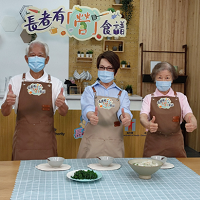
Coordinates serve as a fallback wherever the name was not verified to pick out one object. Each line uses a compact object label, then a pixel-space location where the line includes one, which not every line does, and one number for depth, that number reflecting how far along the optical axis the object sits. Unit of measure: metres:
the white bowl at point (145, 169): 1.49
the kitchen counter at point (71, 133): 3.48
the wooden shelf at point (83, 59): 6.20
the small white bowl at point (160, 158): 1.78
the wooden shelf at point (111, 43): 6.31
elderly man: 2.40
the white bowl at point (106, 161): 1.72
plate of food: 1.47
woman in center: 2.35
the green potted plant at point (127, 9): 6.17
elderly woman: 2.46
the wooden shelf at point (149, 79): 6.17
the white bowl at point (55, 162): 1.67
